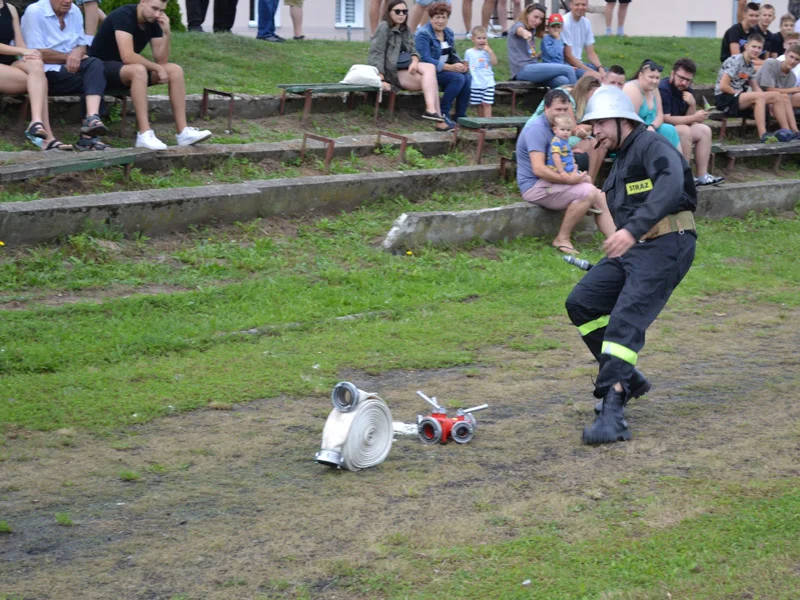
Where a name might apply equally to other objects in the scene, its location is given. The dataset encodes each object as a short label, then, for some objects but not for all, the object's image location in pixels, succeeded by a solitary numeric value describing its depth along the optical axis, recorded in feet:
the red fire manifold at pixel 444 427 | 18.12
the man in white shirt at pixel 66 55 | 32.68
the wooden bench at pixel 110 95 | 33.81
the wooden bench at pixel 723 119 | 48.92
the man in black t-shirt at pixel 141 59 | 33.40
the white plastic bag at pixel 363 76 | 41.96
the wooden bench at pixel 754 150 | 44.83
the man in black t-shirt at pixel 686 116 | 41.37
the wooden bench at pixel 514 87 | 46.44
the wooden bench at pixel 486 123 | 40.78
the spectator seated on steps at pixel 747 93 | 48.19
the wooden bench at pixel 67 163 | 29.14
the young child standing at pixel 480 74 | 44.11
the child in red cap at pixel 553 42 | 46.70
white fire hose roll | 16.53
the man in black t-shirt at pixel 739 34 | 52.95
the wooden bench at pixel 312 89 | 39.96
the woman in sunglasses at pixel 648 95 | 37.42
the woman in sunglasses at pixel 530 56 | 46.42
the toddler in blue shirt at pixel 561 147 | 33.63
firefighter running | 18.57
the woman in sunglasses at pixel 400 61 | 42.01
